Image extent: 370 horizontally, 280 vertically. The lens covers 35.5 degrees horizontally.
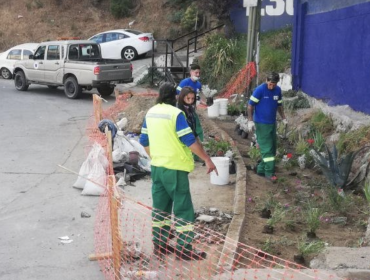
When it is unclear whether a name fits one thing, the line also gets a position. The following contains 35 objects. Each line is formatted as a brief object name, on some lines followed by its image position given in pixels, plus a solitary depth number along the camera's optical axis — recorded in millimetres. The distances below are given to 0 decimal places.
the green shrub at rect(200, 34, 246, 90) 18703
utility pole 14653
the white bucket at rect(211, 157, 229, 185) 8383
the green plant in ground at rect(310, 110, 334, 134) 11016
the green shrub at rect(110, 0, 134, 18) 31938
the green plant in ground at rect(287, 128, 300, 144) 11203
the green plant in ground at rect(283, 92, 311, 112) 13426
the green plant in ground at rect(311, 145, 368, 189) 7816
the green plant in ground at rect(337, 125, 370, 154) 9217
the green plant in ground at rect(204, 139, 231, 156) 9773
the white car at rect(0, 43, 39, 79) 23266
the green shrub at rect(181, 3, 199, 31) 27914
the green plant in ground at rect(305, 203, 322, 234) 6344
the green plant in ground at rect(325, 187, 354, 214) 7117
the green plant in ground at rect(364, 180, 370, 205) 6658
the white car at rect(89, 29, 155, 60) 25328
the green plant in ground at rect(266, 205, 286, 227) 6480
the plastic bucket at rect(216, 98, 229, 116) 14130
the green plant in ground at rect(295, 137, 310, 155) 10058
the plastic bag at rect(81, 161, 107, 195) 8117
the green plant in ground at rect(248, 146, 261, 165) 9777
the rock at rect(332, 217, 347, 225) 6736
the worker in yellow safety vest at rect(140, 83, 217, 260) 5617
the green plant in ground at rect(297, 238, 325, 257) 5602
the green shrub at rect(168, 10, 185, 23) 29531
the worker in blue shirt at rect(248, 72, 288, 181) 8641
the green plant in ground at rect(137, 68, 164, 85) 20817
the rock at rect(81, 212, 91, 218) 7300
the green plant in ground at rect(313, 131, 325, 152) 10023
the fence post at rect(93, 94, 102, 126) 10227
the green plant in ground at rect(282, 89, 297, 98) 14664
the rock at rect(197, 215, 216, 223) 6731
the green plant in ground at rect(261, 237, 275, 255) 5786
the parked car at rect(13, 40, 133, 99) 17906
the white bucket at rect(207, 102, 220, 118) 14023
